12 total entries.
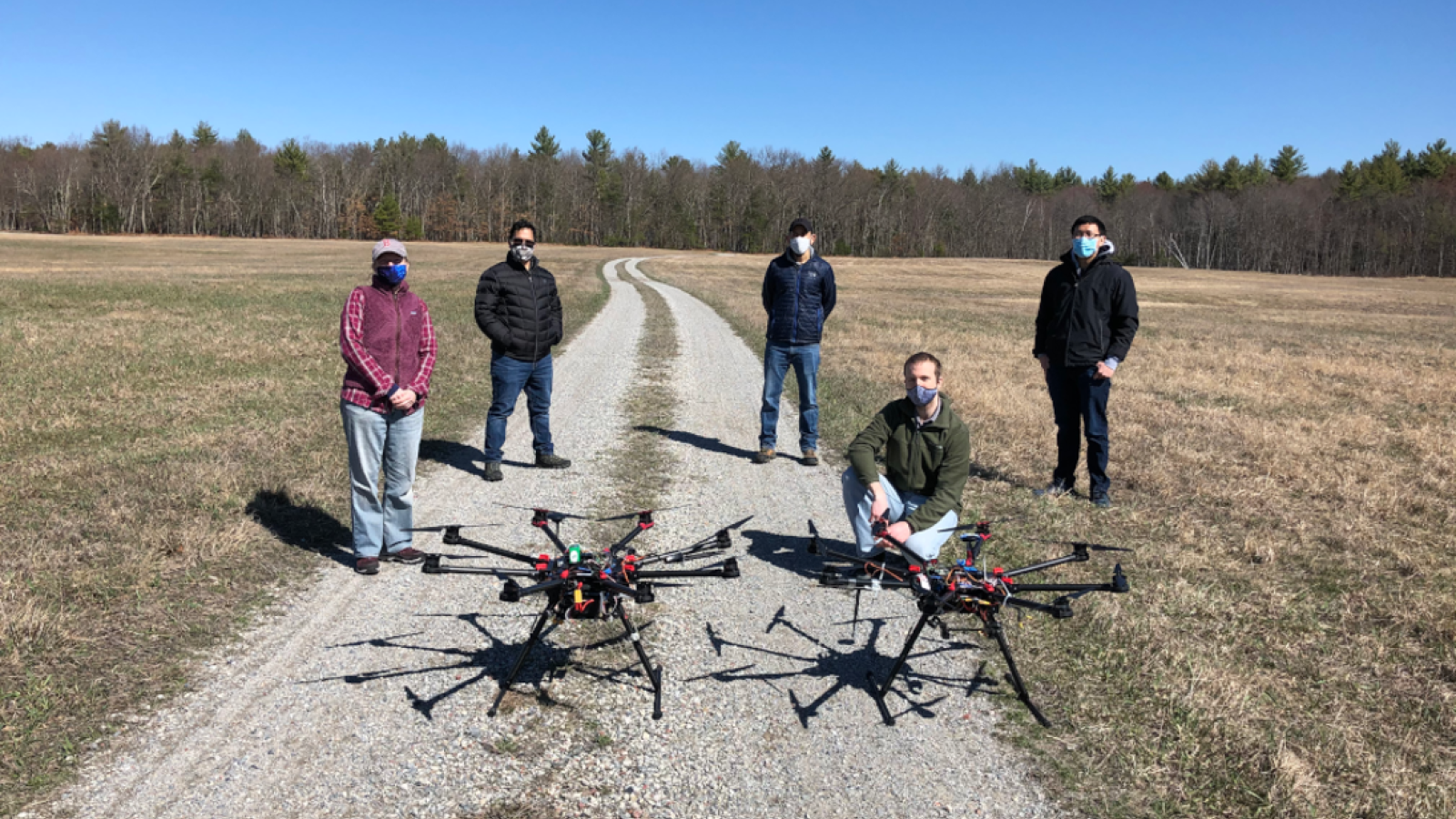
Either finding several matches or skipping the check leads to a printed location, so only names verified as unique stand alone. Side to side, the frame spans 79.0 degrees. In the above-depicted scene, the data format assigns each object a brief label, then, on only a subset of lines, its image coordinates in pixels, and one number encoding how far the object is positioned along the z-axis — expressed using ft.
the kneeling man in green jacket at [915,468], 18.33
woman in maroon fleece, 20.57
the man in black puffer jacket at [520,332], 29.22
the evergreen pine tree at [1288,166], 446.19
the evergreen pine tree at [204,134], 456.04
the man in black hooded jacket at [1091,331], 27.45
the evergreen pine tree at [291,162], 386.93
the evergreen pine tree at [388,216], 360.89
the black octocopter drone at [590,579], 12.94
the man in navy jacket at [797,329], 32.55
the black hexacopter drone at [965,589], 13.91
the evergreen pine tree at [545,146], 456.45
